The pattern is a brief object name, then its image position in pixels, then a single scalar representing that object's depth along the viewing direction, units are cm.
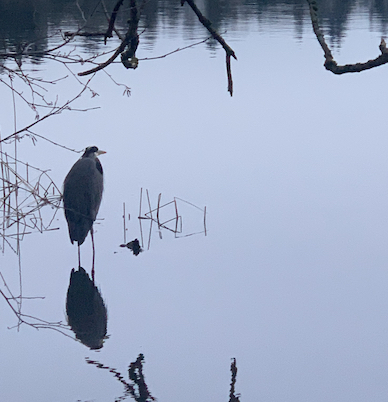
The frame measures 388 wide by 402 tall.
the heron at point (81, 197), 1184
